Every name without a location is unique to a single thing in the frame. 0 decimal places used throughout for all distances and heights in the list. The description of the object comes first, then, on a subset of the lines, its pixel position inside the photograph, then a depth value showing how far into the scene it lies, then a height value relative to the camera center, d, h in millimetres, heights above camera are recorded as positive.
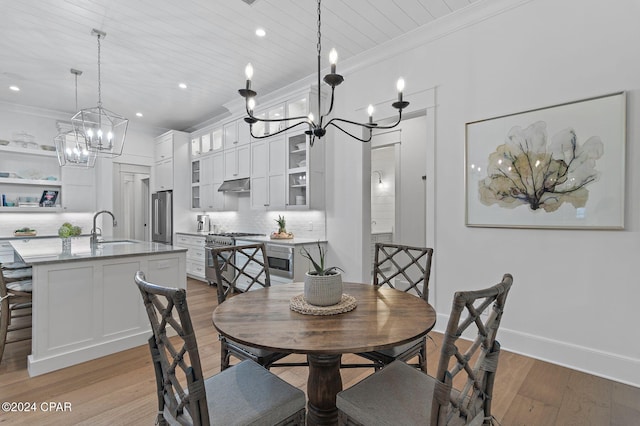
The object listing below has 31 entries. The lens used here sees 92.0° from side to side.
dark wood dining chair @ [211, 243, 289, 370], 1662 -781
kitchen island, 2436 -760
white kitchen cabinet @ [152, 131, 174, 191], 6326 +1005
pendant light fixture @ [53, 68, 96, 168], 3953 +735
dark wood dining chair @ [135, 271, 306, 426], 1035 -763
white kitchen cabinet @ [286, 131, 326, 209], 4109 +516
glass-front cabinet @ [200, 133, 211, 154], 5941 +1326
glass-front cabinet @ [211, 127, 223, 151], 5730 +1346
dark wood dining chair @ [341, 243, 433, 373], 1684 -778
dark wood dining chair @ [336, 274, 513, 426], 970 -744
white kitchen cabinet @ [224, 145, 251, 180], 5102 +821
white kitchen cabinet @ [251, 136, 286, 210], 4508 +564
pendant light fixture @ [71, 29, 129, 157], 3152 +774
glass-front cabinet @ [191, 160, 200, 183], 6270 +807
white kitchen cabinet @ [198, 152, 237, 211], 5720 +478
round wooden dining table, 1174 -502
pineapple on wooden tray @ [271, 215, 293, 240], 4418 -338
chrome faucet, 3449 -320
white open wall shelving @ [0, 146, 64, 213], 5230 +591
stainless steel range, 4835 -521
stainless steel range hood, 5172 +433
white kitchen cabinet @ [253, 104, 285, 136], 4465 +1339
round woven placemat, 1481 -484
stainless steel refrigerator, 6305 -118
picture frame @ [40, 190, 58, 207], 5469 +226
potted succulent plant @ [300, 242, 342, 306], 1540 -395
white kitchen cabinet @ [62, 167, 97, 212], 5680 +398
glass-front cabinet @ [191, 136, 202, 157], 6230 +1302
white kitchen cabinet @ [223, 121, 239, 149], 5280 +1332
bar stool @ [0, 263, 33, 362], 2492 -697
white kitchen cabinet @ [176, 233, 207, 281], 5532 -819
